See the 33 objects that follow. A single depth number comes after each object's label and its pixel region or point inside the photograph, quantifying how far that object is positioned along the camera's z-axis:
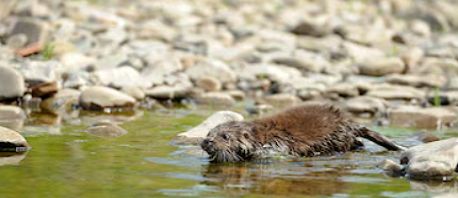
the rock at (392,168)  6.94
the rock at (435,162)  6.68
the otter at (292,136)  7.62
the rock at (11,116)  9.49
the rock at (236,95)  12.74
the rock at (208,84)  13.05
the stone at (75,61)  12.69
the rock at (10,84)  10.44
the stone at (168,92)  12.08
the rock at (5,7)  15.59
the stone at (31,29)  14.02
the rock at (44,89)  11.15
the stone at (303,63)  14.55
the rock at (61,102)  10.98
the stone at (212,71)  13.39
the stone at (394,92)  12.68
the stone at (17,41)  13.65
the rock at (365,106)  11.60
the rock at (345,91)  12.98
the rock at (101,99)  10.99
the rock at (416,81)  13.57
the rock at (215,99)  12.25
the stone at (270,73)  13.73
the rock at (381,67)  14.33
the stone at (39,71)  11.20
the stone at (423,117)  10.59
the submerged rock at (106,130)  8.80
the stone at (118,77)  12.07
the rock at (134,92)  11.82
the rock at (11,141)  7.56
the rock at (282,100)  12.53
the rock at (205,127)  8.49
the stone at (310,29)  17.91
